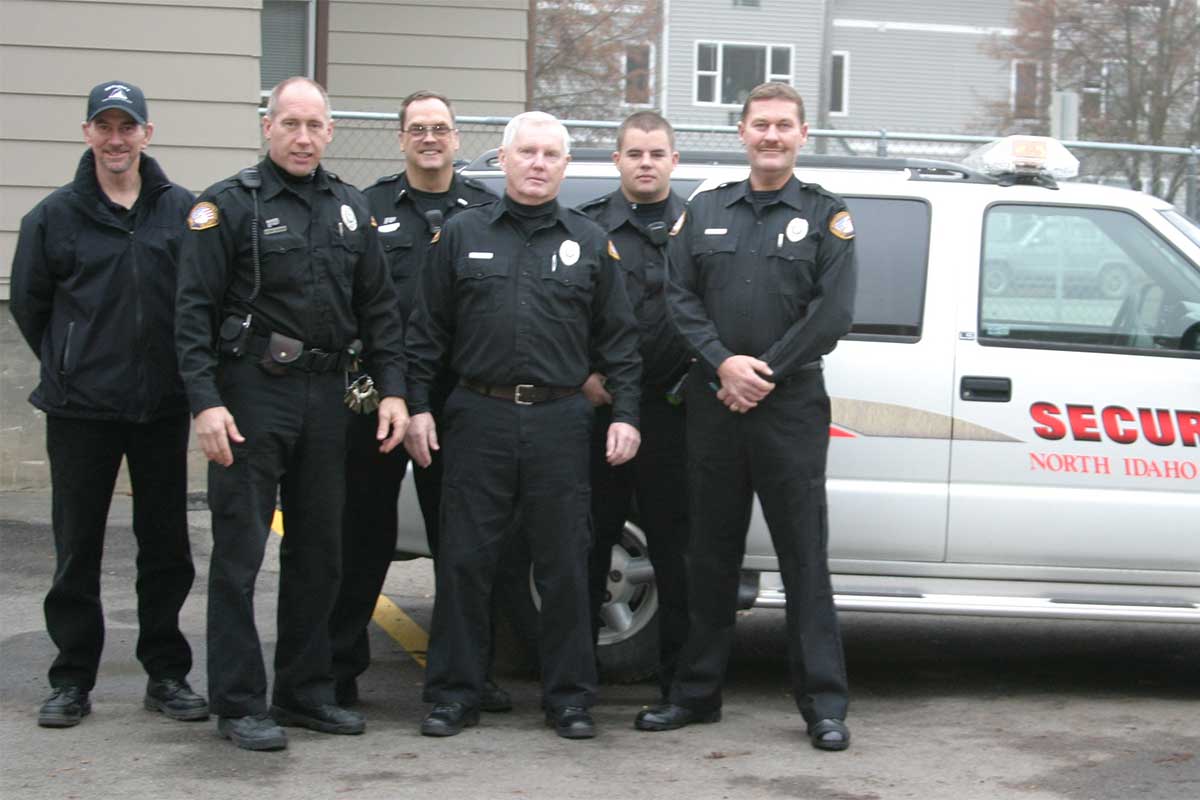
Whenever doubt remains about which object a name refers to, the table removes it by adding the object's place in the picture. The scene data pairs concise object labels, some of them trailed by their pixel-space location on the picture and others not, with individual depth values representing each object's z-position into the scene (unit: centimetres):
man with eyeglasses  581
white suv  602
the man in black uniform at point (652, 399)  586
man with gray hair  549
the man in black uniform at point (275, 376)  521
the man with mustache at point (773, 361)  547
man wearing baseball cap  541
